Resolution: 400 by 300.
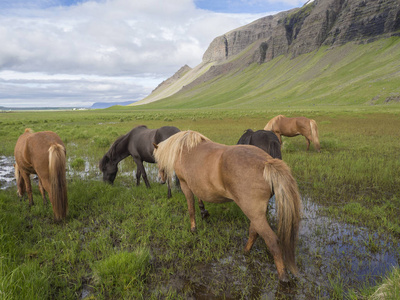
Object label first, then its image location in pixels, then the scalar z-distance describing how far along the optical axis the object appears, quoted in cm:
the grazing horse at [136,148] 621
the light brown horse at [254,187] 276
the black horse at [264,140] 557
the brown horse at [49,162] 431
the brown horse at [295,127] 974
